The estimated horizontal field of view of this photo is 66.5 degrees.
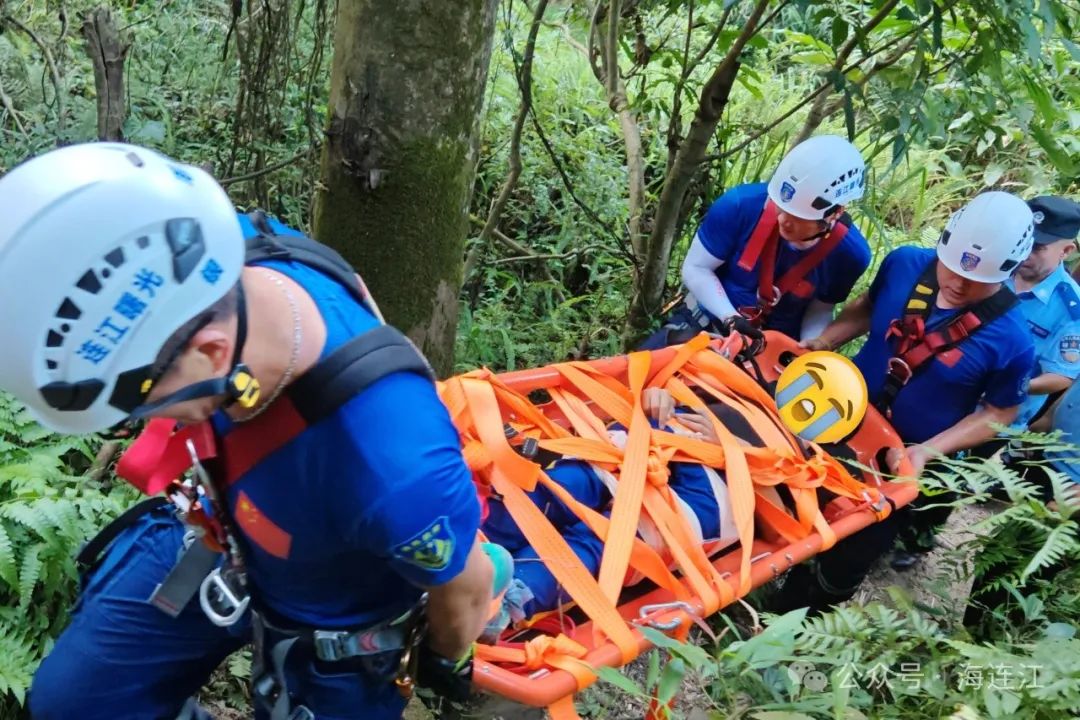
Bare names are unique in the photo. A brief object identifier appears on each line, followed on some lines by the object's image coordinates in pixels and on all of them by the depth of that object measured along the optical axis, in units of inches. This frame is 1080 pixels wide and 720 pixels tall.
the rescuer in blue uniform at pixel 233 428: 48.6
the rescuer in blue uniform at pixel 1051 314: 161.9
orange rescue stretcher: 96.2
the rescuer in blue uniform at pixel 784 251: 145.9
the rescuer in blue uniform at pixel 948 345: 137.0
